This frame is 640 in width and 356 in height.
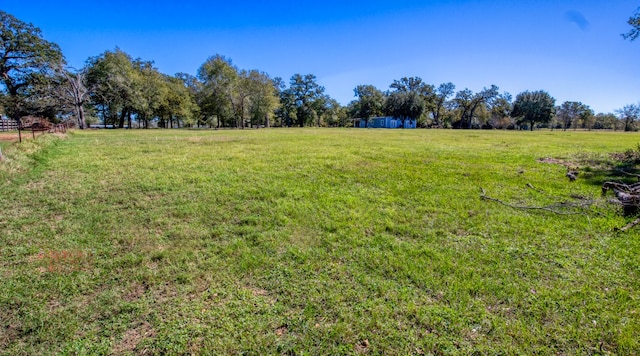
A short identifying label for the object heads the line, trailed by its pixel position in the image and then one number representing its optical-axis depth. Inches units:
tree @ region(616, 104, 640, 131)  2858.3
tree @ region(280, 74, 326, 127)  2615.7
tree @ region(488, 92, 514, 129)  2818.2
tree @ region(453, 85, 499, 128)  2659.9
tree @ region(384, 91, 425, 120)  2468.0
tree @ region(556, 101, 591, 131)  3563.0
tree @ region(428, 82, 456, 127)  2874.0
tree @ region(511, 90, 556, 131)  2561.5
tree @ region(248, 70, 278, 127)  1855.3
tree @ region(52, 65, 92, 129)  1359.5
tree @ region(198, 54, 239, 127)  1822.1
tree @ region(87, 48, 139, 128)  1455.5
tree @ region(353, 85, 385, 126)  2974.9
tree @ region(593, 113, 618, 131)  3532.7
